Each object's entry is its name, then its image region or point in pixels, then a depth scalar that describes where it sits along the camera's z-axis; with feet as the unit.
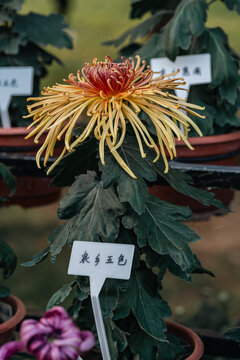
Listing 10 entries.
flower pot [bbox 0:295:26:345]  3.43
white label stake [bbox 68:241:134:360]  2.83
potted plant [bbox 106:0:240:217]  3.98
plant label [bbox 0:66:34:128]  4.36
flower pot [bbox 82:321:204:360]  3.13
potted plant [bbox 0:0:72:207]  4.54
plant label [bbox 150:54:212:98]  4.04
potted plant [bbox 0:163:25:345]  3.46
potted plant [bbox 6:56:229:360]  2.85
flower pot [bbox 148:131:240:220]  3.91
